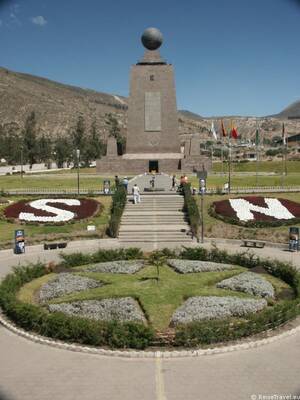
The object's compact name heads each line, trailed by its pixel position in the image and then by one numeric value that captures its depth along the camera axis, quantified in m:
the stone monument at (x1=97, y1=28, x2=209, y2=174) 61.59
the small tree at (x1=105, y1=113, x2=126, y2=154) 111.36
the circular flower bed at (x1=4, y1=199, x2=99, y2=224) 32.09
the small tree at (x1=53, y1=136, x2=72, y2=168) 101.38
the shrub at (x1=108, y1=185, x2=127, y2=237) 29.67
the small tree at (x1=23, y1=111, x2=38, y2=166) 97.31
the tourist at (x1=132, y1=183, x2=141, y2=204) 34.94
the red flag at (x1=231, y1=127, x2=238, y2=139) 49.48
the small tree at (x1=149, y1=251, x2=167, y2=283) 19.40
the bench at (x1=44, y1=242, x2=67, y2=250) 26.84
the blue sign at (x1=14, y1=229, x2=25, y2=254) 25.86
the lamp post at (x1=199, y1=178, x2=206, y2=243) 28.03
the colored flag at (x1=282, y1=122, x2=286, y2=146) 49.86
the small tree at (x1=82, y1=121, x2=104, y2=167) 98.27
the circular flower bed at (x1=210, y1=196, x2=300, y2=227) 30.81
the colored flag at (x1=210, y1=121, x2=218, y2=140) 54.29
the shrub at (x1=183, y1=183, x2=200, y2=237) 29.69
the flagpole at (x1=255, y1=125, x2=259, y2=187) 48.27
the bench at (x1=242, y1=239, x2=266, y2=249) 26.98
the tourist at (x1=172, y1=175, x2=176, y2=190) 40.02
